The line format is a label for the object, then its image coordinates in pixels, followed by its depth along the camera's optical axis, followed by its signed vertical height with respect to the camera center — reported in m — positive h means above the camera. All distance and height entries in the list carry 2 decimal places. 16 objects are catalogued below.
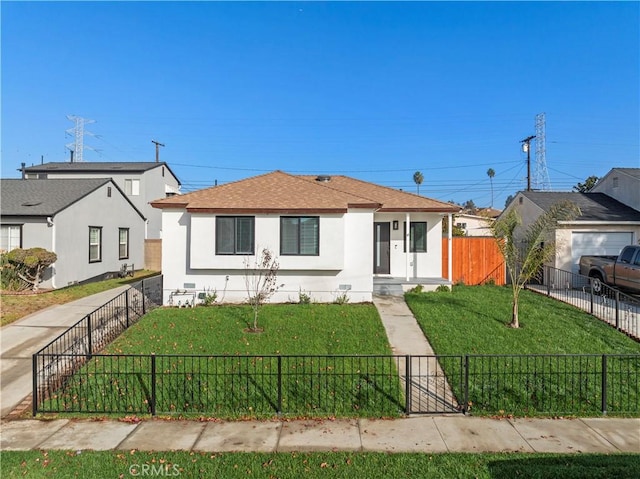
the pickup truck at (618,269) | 12.23 -0.86
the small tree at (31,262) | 13.47 -0.79
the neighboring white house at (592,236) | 15.59 +0.35
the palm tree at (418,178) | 75.88 +13.24
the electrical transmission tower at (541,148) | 31.62 +8.11
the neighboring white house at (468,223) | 42.00 +2.39
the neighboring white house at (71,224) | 14.82 +0.73
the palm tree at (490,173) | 91.69 +17.50
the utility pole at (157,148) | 38.00 +9.52
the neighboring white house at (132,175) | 26.66 +4.78
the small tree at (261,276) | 11.92 -1.08
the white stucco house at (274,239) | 12.09 +0.09
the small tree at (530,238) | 9.97 +0.17
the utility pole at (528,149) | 26.20 +6.75
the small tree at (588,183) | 36.41 +6.00
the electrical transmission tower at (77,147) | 39.08 +9.87
